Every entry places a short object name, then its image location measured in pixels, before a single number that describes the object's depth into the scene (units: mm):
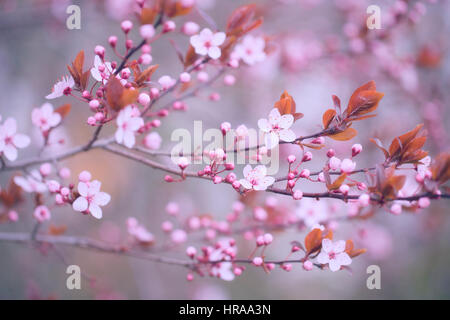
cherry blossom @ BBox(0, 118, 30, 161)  685
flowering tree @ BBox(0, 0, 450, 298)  653
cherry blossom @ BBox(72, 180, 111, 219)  669
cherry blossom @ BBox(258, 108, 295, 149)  664
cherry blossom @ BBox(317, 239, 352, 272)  667
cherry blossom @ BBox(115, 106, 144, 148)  647
